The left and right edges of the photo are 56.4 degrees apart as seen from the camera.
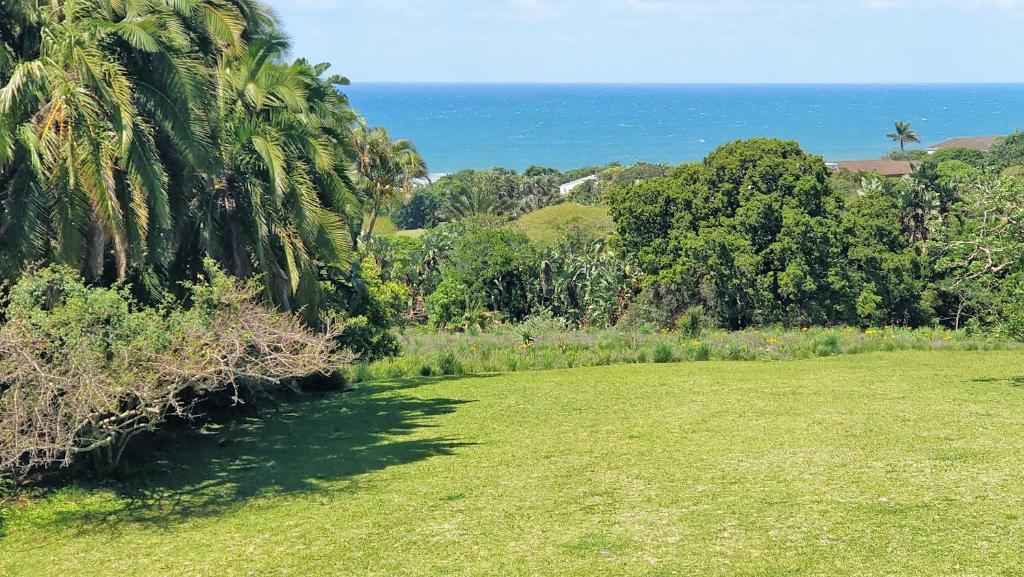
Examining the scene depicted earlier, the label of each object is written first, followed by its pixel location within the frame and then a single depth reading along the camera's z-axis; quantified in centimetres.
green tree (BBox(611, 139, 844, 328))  4006
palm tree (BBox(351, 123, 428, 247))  4106
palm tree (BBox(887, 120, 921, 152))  14130
